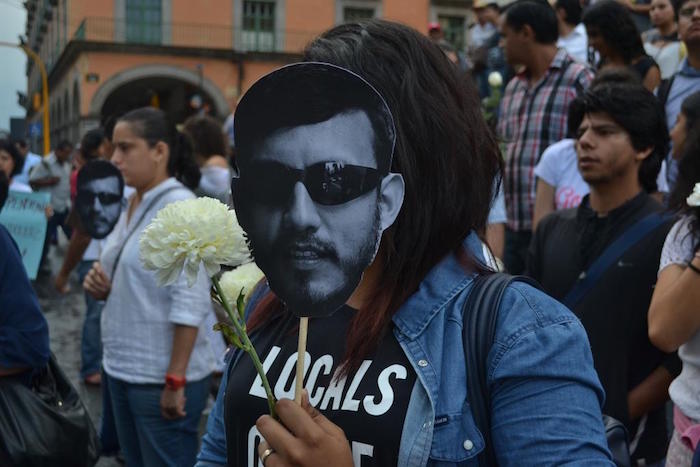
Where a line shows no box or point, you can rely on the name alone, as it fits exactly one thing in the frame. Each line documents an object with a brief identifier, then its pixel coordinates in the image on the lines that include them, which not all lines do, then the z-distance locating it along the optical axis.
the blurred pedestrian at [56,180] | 11.01
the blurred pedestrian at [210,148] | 4.75
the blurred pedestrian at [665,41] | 5.16
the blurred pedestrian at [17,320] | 2.77
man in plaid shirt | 4.46
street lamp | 20.77
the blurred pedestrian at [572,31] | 6.24
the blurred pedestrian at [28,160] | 10.49
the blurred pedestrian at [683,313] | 2.11
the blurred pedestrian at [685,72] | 3.85
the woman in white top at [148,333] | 3.02
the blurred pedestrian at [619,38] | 4.55
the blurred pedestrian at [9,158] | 5.44
